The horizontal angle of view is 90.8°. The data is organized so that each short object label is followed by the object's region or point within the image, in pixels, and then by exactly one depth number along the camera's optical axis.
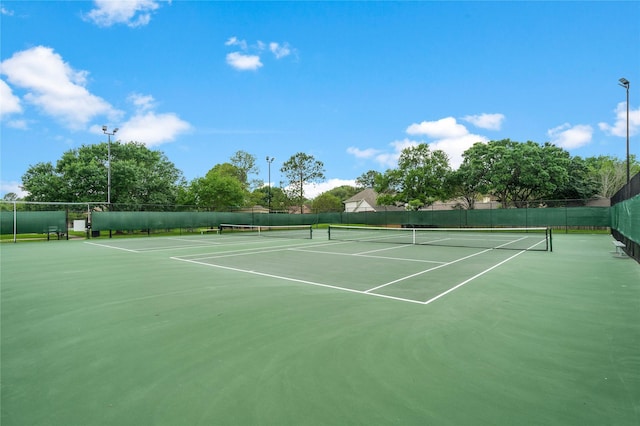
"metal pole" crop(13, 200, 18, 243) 18.76
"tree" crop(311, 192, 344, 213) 58.22
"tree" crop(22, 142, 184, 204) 26.83
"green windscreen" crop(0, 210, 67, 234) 18.62
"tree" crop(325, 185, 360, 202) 81.00
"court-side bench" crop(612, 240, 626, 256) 10.11
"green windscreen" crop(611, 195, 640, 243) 8.48
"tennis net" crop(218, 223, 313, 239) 26.54
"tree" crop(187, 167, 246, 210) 34.00
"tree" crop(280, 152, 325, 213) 50.09
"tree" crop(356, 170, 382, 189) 81.75
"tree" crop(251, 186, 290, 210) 51.34
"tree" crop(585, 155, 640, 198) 35.22
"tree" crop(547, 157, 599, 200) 33.31
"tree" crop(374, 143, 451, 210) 34.56
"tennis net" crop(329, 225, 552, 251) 14.55
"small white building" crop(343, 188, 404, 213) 52.47
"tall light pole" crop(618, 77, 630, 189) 16.34
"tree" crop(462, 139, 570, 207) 28.92
